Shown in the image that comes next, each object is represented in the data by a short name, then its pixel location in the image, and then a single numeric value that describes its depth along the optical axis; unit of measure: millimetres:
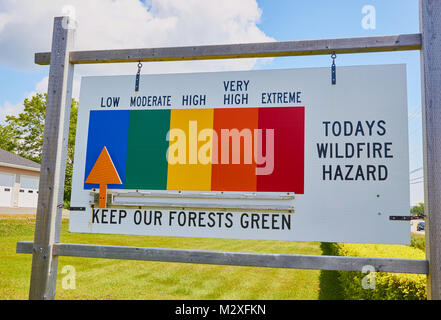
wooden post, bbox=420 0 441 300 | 2592
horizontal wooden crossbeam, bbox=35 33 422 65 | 2930
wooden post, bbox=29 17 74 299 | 3123
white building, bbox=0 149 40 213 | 19984
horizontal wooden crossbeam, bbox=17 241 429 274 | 2670
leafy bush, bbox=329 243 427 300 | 3594
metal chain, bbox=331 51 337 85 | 3049
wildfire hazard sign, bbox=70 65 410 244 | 2902
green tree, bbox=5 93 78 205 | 28750
